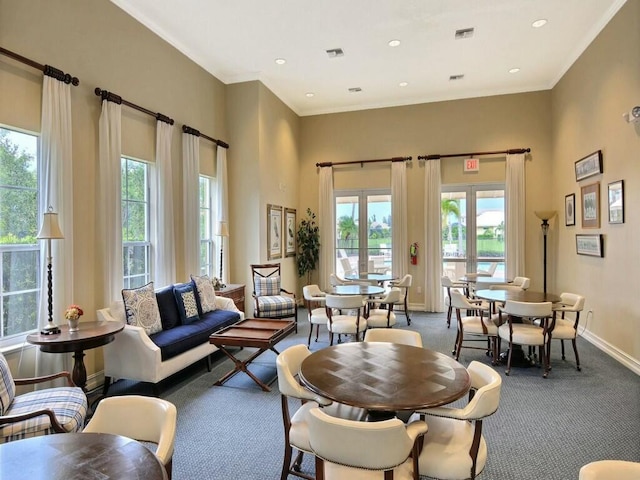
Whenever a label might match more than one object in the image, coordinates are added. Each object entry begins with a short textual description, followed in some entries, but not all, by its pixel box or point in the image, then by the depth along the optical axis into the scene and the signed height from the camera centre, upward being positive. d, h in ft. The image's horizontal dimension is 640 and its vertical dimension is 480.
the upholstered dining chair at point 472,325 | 14.56 -3.50
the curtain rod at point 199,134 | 17.61 +5.62
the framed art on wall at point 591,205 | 16.63 +1.63
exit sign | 23.97 +5.03
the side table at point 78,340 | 9.53 -2.61
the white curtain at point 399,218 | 24.99 +1.57
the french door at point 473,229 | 23.89 +0.73
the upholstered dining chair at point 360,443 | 4.80 -2.74
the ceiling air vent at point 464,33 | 16.60 +9.65
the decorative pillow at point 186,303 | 14.66 -2.49
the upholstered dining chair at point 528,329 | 12.62 -3.45
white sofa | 11.57 -3.71
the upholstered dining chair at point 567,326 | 13.70 -3.40
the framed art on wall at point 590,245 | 16.35 -0.28
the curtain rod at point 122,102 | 13.00 +5.46
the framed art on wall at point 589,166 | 16.29 +3.51
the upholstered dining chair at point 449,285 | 19.93 -2.55
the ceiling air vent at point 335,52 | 18.38 +9.71
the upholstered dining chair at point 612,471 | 4.09 -2.64
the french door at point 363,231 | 26.04 +0.71
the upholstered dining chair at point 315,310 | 16.62 -3.25
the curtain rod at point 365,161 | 25.12 +5.73
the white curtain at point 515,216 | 22.80 +1.52
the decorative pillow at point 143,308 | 12.52 -2.32
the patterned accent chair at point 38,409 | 7.03 -3.53
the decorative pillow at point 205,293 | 15.99 -2.28
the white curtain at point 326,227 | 26.53 +1.06
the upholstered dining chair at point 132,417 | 5.54 -2.72
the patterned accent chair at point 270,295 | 19.50 -3.08
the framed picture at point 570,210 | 19.35 +1.63
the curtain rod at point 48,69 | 10.16 +5.33
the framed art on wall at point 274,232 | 22.27 +0.64
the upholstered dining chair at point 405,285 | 21.20 -2.60
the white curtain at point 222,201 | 20.45 +2.33
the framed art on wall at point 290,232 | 24.93 +0.67
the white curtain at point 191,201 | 17.49 +2.05
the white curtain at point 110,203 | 12.94 +1.47
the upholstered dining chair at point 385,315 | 15.99 -3.40
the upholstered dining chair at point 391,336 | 9.52 -2.54
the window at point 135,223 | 14.75 +0.83
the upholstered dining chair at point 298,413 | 6.61 -3.37
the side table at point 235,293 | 18.24 -2.64
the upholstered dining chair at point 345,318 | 14.35 -3.38
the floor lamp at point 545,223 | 21.22 +0.99
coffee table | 12.62 -3.43
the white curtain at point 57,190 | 10.96 +1.68
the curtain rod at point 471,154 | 22.97 +5.70
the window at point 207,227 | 19.89 +0.85
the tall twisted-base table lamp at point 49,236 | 10.14 +0.22
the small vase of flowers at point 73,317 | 10.42 -2.11
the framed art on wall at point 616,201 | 14.56 +1.55
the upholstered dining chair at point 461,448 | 5.84 -3.56
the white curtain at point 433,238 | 24.35 +0.17
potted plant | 26.53 -0.48
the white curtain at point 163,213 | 15.83 +1.31
